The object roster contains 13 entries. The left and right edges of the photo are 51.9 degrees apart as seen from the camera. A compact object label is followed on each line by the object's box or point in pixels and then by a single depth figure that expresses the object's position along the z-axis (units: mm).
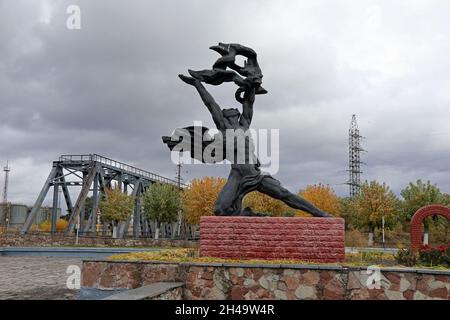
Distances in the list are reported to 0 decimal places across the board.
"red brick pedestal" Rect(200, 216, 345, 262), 9328
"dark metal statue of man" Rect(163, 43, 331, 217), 10195
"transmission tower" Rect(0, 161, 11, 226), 45925
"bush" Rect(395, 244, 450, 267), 8491
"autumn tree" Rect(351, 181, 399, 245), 32156
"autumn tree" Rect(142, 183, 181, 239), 34688
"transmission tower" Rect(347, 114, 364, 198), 47456
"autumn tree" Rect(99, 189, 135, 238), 33750
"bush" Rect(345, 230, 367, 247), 25516
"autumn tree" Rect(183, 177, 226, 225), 33844
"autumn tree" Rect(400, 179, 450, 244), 32219
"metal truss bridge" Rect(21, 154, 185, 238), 35719
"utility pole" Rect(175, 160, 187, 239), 38650
